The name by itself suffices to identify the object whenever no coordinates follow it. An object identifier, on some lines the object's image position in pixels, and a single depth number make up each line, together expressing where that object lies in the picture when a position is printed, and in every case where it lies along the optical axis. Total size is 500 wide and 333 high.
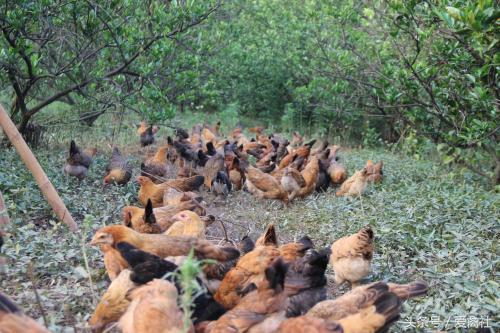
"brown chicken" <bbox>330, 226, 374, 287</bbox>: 4.95
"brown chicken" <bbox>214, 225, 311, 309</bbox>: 4.12
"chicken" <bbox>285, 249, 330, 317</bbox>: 4.34
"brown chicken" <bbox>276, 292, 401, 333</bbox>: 3.22
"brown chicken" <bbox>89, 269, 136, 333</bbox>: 3.68
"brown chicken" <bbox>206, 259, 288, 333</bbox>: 3.46
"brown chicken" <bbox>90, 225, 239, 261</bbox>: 4.29
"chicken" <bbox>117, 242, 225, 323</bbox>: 3.65
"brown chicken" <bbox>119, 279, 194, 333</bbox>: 3.10
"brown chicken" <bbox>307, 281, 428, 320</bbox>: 3.75
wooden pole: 5.07
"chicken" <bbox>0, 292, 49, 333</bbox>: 2.83
